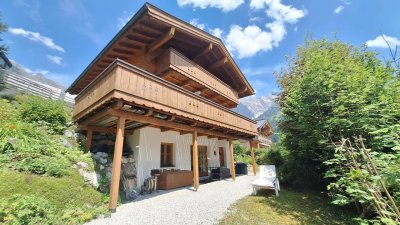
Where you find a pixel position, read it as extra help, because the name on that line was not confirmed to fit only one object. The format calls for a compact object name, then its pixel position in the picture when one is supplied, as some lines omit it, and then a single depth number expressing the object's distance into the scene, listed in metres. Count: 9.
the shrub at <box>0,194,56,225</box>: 4.22
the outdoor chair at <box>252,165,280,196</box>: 8.85
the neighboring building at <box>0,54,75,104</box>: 16.37
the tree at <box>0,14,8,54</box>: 15.51
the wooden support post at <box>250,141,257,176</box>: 15.64
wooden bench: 9.57
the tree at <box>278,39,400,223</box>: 6.00
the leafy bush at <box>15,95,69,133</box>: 9.81
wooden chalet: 6.62
